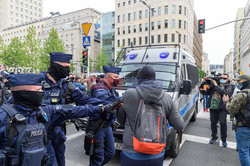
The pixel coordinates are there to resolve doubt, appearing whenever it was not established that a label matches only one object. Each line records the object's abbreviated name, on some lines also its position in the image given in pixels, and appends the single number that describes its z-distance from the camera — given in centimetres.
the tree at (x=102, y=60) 5244
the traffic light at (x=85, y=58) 1035
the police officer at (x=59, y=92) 299
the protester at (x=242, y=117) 352
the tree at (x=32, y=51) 2889
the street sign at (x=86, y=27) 796
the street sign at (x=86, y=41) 865
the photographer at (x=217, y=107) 558
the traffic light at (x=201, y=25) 1427
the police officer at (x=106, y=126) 332
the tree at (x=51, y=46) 3345
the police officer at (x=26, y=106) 171
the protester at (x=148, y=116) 216
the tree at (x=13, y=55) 3269
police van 461
